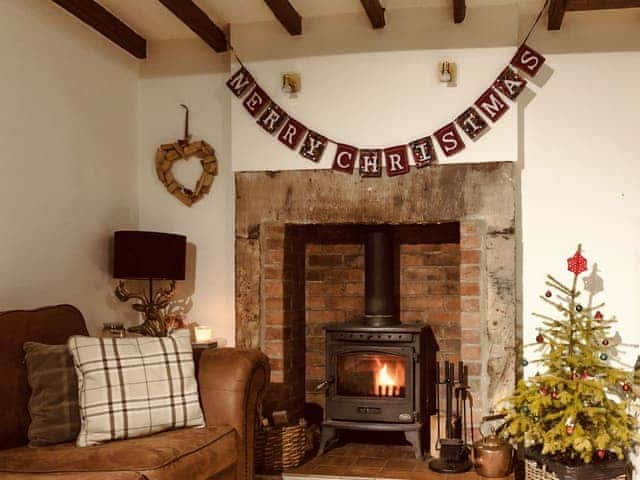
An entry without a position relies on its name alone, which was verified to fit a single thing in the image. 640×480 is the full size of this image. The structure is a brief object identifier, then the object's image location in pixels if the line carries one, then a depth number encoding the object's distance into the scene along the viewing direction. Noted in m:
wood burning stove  3.95
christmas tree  3.34
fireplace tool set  3.76
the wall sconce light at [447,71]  3.89
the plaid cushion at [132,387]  2.85
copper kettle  3.60
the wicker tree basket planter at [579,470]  3.31
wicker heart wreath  4.34
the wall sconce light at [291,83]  4.07
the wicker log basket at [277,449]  3.82
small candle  4.07
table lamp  3.87
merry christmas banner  3.88
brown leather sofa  2.54
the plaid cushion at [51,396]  2.80
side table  3.26
